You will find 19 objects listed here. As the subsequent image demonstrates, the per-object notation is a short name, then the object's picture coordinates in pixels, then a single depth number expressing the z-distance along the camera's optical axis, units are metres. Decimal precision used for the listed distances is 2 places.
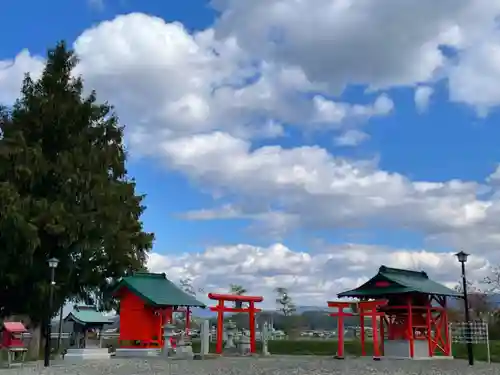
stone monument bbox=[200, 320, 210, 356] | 25.49
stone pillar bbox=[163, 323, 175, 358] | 26.48
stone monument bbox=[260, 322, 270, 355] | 28.00
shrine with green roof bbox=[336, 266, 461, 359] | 25.20
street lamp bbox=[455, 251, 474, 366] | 21.45
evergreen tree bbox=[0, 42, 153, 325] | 26.28
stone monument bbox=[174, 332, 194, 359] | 25.63
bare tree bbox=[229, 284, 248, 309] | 62.28
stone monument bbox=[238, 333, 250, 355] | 26.81
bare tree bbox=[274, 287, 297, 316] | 64.76
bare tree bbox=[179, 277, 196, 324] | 30.88
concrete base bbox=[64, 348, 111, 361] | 24.50
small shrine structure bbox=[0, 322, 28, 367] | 23.78
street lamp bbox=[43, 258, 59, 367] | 21.67
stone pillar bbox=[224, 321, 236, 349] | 27.36
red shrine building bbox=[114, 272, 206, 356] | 28.59
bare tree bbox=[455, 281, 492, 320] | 49.08
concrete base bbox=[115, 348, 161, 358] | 28.08
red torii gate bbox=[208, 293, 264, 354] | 26.23
